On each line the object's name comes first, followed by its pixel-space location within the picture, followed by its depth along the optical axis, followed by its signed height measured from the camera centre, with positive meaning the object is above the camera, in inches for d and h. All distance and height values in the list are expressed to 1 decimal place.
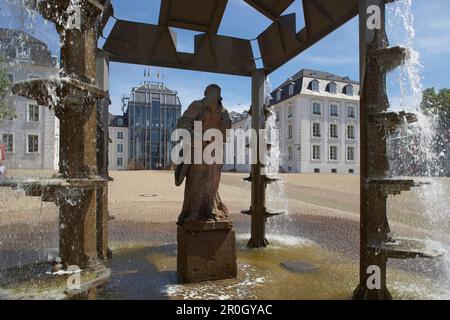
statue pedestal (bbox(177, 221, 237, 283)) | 186.5 -50.4
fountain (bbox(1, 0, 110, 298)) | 112.9 +12.2
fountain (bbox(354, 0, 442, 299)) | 141.9 +1.4
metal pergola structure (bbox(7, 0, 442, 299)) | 114.5 +15.5
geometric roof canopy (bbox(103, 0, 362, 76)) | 253.3 +99.6
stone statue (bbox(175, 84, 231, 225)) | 192.5 -6.0
